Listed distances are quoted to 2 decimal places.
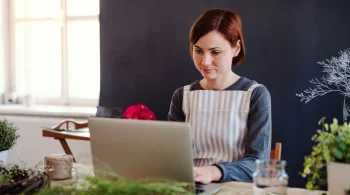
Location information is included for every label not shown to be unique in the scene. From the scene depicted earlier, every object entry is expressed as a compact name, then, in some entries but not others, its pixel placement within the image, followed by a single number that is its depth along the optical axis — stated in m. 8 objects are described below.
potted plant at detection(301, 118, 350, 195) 1.09
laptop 1.14
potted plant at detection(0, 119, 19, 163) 1.54
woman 1.75
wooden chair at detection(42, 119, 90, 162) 2.91
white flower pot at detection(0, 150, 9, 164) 1.54
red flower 2.91
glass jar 1.07
